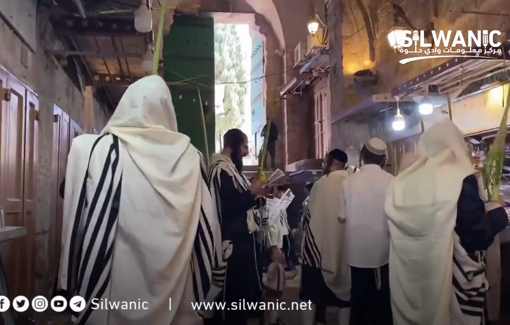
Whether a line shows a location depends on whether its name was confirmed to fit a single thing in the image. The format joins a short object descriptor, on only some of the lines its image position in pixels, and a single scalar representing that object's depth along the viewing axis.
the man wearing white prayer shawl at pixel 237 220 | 2.80
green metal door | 10.52
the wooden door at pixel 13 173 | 3.62
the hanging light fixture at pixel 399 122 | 6.36
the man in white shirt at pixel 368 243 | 3.08
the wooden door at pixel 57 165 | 5.40
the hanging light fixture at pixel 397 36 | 6.57
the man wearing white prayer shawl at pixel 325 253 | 3.68
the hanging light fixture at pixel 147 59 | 5.73
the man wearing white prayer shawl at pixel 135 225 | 1.81
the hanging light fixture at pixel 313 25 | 10.85
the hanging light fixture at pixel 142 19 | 4.95
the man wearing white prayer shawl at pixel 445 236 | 2.41
